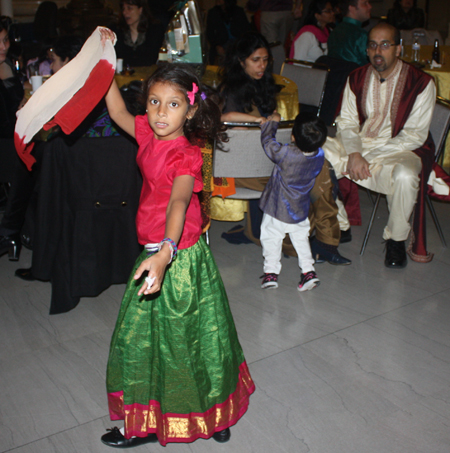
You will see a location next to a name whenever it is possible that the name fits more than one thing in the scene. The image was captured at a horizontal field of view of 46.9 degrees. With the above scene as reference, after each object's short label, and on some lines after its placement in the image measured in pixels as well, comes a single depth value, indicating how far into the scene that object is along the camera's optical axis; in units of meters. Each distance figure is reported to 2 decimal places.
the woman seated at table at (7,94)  3.08
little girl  1.41
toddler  2.40
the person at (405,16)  5.72
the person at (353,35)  4.41
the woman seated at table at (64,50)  2.85
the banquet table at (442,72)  4.06
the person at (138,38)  4.05
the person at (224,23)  6.39
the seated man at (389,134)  2.86
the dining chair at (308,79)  3.74
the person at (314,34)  4.87
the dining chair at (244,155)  2.45
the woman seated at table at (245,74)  2.93
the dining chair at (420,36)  5.22
